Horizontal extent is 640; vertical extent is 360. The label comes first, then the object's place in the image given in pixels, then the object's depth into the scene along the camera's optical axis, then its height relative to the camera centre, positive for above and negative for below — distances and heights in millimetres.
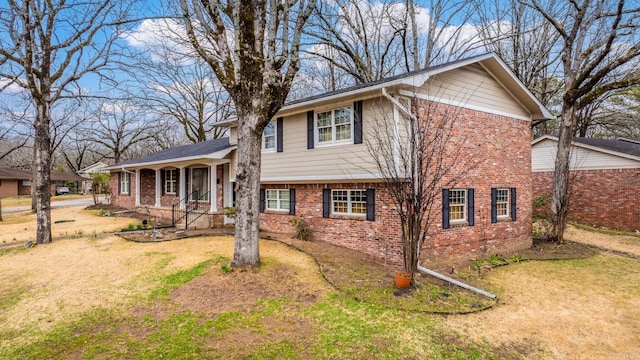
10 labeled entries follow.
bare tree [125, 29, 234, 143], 27531 +7641
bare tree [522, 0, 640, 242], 11375 +3950
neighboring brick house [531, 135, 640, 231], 14516 +22
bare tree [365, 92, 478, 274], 6961 +671
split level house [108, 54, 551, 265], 8977 +750
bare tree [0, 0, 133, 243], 10453 +4279
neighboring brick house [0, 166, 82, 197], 38812 +255
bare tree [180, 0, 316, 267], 7051 +2437
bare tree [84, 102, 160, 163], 36438 +6489
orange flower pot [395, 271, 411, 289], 6930 -2170
